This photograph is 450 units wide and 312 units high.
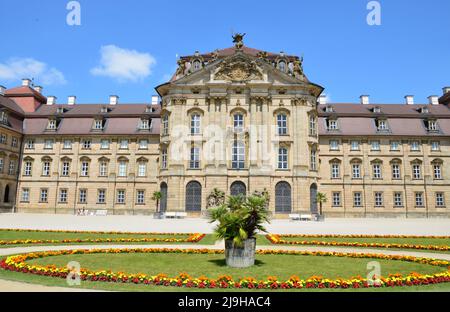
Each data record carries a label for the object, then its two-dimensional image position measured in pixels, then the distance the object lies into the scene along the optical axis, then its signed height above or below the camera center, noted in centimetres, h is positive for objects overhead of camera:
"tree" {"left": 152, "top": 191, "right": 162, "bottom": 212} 4259 +91
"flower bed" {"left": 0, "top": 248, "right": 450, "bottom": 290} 881 -192
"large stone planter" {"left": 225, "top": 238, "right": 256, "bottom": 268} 1162 -163
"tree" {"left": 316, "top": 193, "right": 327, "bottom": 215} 4150 +88
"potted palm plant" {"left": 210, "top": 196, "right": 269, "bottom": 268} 1162 -83
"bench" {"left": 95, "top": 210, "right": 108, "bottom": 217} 4794 -139
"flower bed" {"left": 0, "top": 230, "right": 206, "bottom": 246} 1759 -199
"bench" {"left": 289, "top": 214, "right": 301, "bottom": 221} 3953 -130
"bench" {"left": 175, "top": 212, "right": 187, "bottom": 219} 4003 -131
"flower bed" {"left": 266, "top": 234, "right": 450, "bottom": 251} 1687 -188
